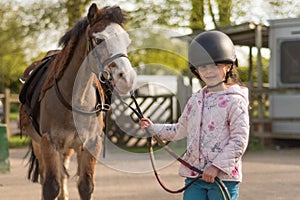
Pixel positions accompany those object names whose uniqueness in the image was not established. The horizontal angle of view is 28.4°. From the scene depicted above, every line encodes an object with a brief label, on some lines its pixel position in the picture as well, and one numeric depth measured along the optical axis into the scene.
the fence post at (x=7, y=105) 18.09
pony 5.39
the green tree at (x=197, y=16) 18.03
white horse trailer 15.01
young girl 3.51
